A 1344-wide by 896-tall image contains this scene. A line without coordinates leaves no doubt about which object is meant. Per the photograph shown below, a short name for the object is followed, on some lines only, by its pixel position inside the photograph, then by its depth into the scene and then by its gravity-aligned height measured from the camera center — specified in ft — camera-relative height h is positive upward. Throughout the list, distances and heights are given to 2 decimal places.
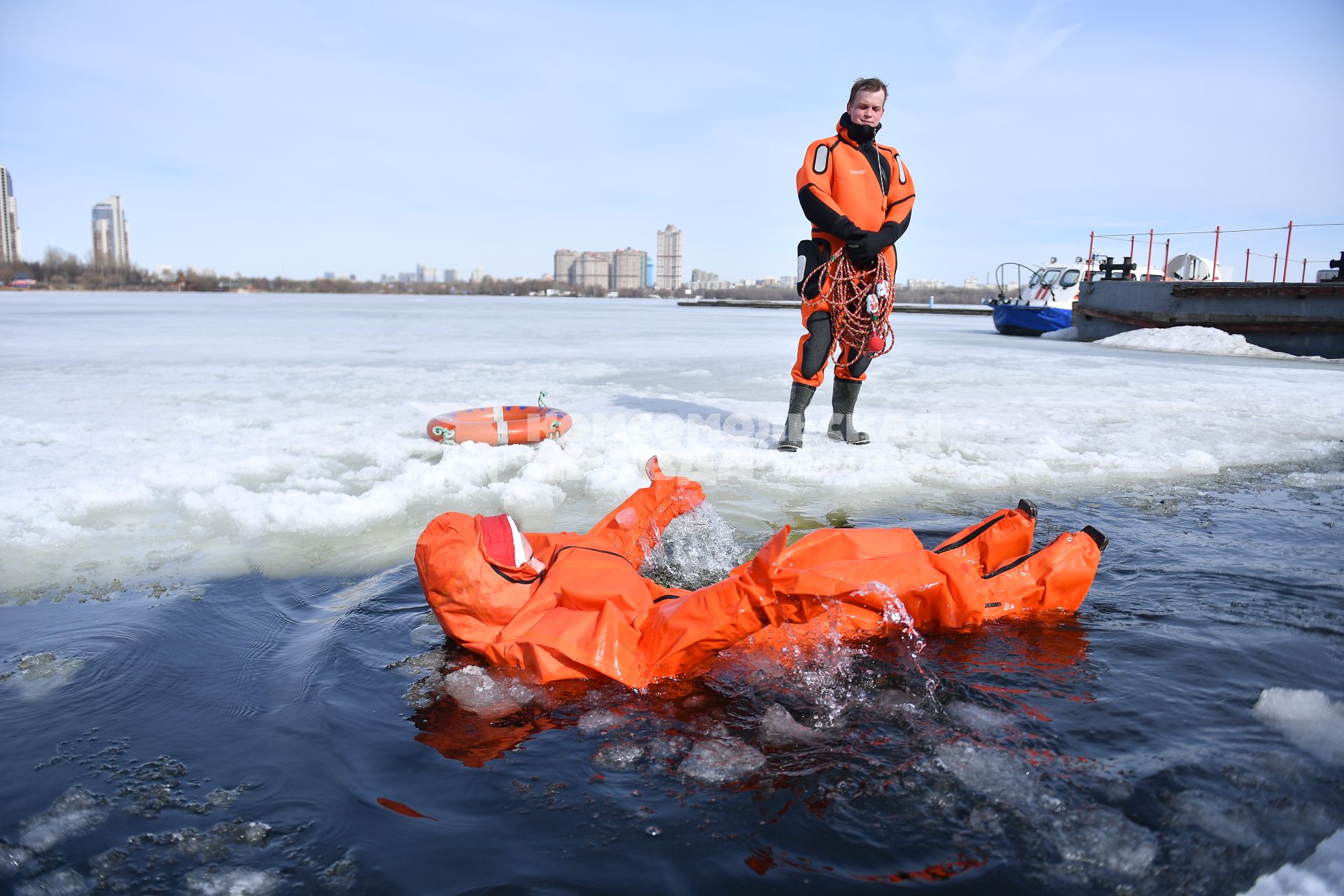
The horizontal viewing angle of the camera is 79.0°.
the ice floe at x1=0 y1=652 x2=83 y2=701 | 6.66 -2.98
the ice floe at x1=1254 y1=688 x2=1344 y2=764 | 5.72 -2.76
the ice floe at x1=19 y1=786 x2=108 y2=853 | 4.86 -3.07
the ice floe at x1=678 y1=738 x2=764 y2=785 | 5.54 -2.98
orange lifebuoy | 15.69 -1.93
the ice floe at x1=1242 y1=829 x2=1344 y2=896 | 4.31 -2.86
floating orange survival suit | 6.31 -2.22
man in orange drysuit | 14.53 +2.27
